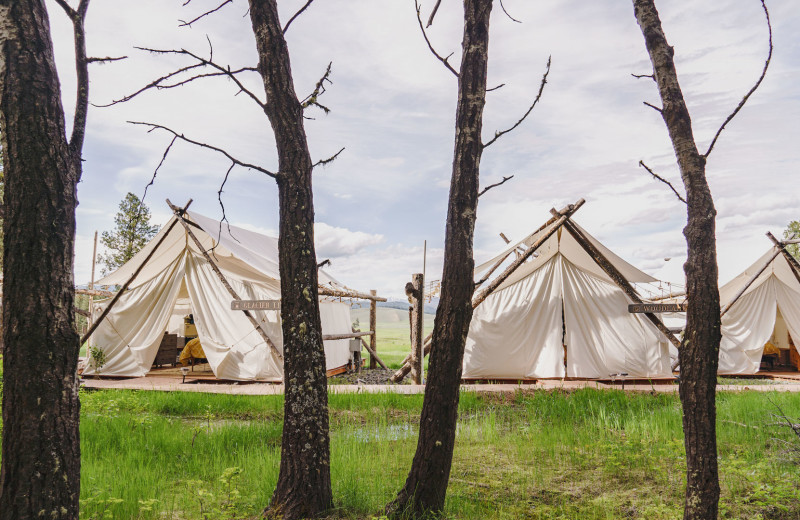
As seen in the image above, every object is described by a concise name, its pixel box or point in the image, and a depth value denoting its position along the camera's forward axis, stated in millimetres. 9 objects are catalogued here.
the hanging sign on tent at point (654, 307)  9875
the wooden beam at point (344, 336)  11483
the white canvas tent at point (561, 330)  11102
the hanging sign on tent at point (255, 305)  9547
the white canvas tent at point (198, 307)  10781
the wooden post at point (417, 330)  10078
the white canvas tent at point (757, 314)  12523
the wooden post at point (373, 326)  15386
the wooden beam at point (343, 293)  12430
